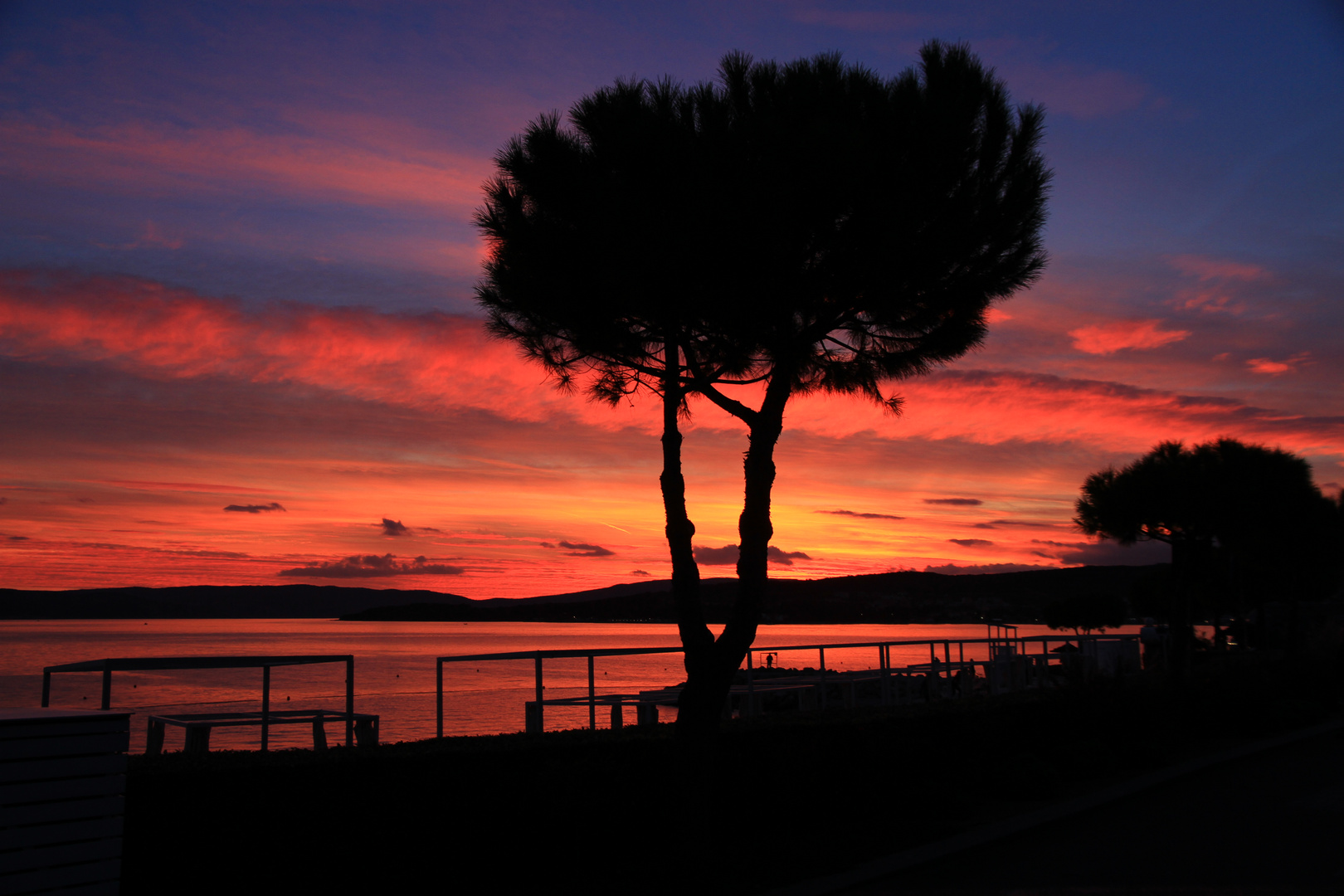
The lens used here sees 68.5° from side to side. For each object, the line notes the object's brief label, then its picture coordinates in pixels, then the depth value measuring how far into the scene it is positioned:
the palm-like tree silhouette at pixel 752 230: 7.27
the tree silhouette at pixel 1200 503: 21.67
